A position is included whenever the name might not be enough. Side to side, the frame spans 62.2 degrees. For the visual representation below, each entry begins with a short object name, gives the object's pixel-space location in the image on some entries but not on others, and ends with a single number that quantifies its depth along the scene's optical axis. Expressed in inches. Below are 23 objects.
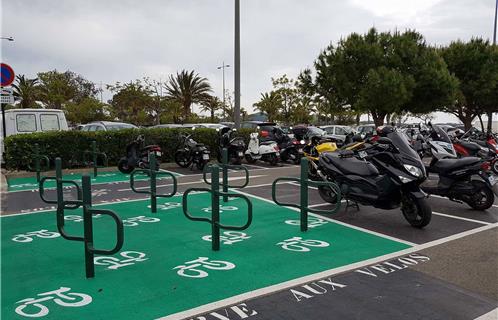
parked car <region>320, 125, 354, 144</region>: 784.3
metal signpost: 375.6
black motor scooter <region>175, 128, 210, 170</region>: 480.4
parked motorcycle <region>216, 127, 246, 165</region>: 509.4
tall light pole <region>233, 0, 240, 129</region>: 610.2
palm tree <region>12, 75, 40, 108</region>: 1561.1
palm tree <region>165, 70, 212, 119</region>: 1539.1
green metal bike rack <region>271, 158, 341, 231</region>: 222.0
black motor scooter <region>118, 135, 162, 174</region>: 445.1
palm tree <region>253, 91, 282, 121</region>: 1705.2
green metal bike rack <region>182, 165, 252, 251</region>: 184.7
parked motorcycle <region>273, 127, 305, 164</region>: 542.6
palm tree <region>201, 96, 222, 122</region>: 1721.2
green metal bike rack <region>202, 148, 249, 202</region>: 302.8
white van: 506.3
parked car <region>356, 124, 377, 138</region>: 813.2
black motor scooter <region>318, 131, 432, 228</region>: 219.5
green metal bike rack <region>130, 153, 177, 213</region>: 263.6
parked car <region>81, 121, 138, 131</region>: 594.8
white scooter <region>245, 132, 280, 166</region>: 531.5
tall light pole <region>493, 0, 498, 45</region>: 979.5
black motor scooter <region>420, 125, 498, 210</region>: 258.7
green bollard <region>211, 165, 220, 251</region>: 186.1
